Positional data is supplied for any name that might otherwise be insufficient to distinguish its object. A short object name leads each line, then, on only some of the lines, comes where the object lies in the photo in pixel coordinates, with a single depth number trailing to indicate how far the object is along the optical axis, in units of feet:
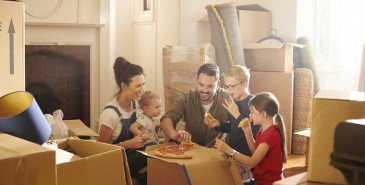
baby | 9.49
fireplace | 15.58
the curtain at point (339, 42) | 13.93
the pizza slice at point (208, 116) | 8.93
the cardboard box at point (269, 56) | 13.52
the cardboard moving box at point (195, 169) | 7.03
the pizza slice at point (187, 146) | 8.00
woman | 9.05
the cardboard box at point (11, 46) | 6.28
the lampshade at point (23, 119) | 5.28
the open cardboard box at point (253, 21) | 14.53
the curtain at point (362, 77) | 12.64
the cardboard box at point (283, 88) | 13.51
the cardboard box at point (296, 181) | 4.21
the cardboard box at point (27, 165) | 4.10
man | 9.57
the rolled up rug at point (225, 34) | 13.03
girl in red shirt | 7.71
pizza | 7.41
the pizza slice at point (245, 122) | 8.16
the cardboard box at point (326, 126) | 4.19
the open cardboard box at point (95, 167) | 5.00
